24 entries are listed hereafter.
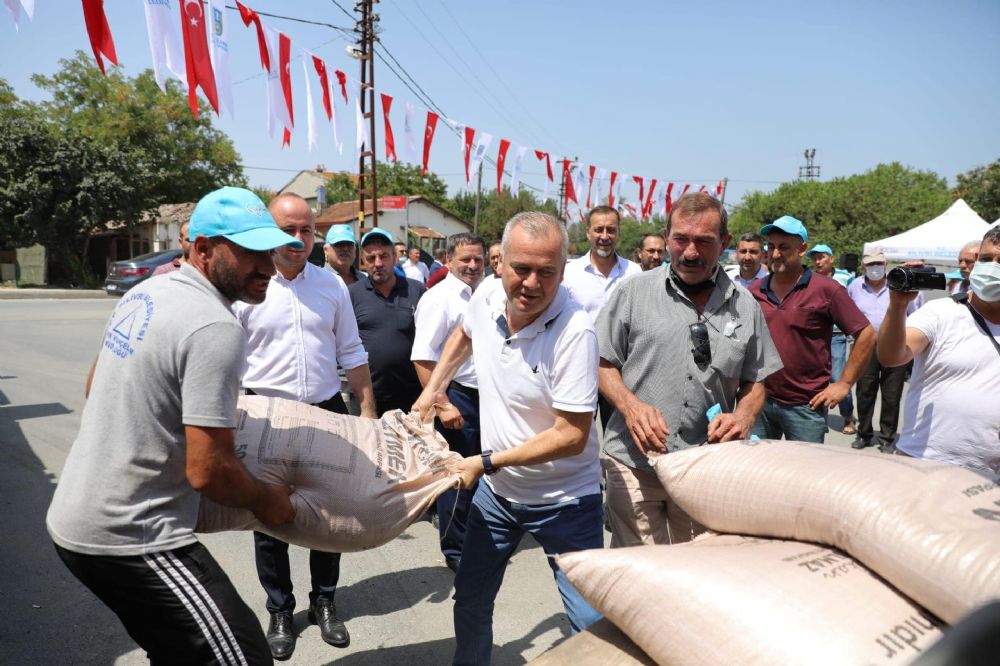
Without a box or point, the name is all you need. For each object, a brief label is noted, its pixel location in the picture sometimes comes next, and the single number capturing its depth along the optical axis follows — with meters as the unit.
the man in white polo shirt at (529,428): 2.15
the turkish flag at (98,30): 5.24
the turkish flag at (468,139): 12.59
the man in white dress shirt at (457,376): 3.89
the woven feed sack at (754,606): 1.25
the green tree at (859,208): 36.09
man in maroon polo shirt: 3.84
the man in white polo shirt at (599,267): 4.97
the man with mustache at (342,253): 4.50
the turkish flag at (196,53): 6.13
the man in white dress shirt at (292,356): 2.96
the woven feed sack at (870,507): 1.24
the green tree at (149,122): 30.83
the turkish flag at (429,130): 11.96
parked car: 18.77
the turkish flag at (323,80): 9.00
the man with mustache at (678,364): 2.42
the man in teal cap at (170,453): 1.66
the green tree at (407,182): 50.03
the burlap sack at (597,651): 1.50
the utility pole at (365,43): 16.27
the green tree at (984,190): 24.61
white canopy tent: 14.02
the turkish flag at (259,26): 7.27
